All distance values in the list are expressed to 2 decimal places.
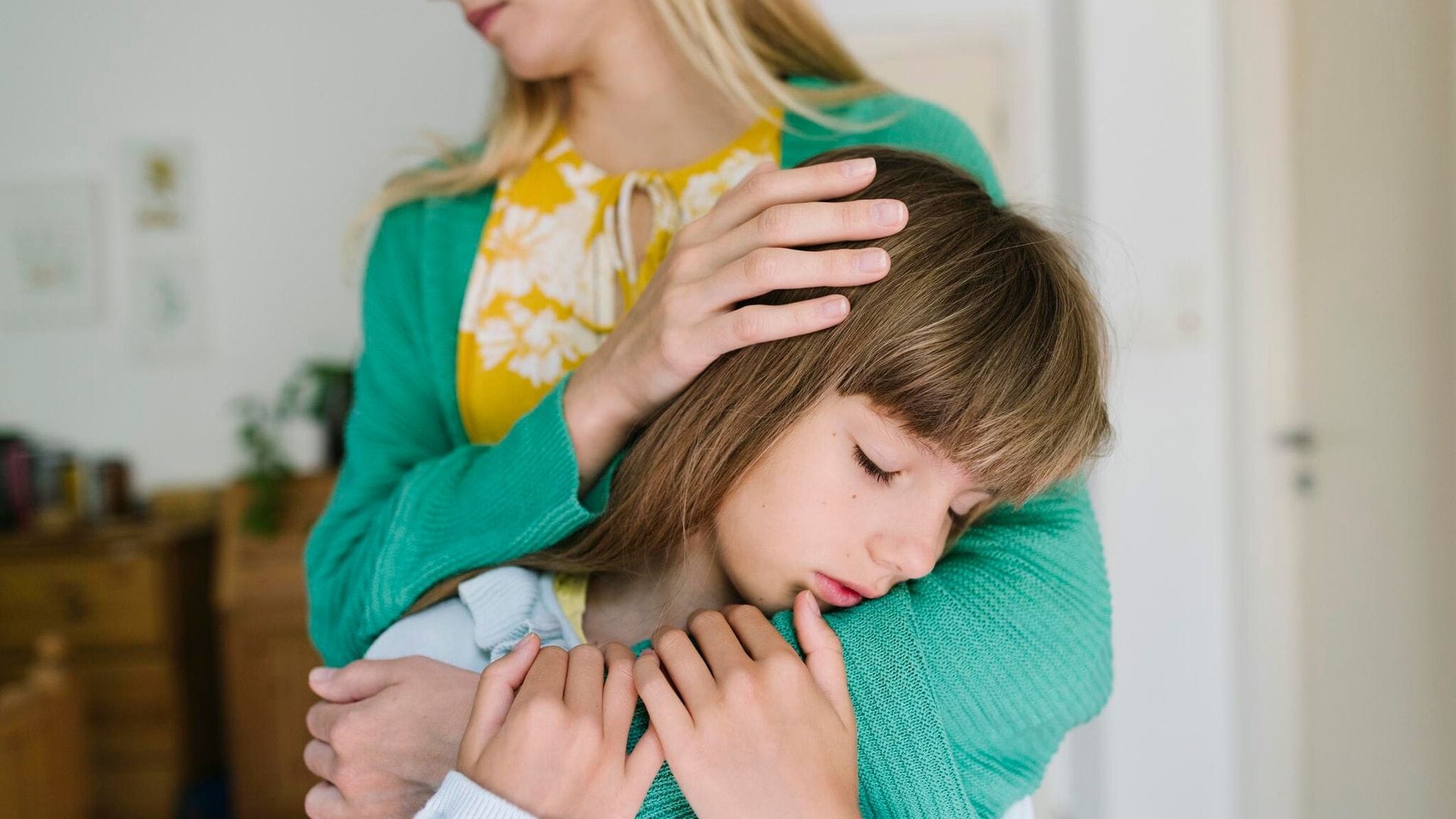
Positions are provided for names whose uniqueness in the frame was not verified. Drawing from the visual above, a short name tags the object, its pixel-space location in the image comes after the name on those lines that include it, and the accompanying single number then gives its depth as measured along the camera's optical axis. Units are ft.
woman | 2.55
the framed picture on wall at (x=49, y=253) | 14.20
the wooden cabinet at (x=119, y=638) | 12.45
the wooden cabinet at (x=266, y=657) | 11.86
